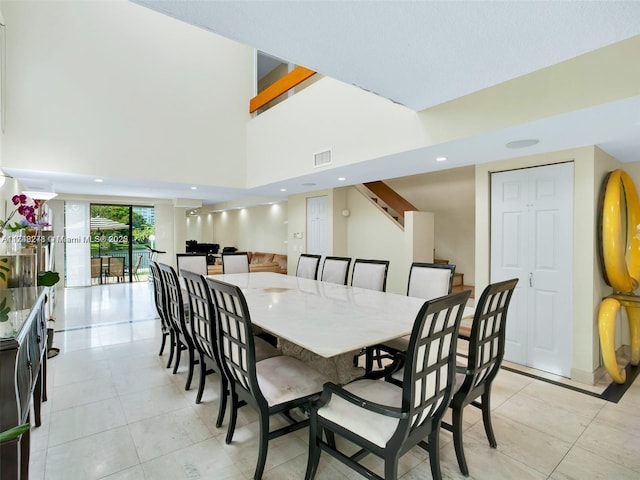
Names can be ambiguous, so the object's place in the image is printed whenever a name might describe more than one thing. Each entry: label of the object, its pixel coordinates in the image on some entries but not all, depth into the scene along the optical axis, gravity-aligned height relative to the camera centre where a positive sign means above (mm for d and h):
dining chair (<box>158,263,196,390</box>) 2803 -697
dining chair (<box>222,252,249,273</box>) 5012 -393
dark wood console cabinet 1122 -592
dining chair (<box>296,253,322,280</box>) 4543 -412
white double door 3195 -211
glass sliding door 8680 -96
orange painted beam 4953 +2510
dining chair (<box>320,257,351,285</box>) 4039 -414
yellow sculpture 2896 -192
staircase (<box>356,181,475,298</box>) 5723 +643
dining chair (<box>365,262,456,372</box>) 2688 -445
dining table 1772 -544
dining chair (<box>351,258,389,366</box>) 3607 -427
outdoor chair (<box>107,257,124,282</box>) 8969 -852
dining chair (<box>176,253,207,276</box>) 4305 -330
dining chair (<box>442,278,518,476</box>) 1794 -688
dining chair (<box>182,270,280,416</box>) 2100 -688
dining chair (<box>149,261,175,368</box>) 3292 -683
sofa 7609 -672
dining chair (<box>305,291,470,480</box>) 1375 -828
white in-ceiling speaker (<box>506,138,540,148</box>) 2871 +856
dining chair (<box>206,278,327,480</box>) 1714 -835
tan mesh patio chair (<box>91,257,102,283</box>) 8570 -806
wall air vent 4305 +1074
